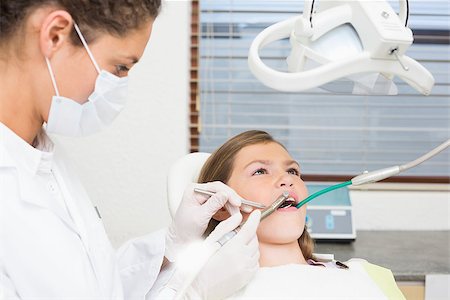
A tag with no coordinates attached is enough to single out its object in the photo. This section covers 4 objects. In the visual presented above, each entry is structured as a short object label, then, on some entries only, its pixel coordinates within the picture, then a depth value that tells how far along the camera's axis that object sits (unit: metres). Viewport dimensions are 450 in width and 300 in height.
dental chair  1.50
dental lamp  1.10
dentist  1.01
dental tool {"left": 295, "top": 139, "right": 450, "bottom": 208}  1.30
